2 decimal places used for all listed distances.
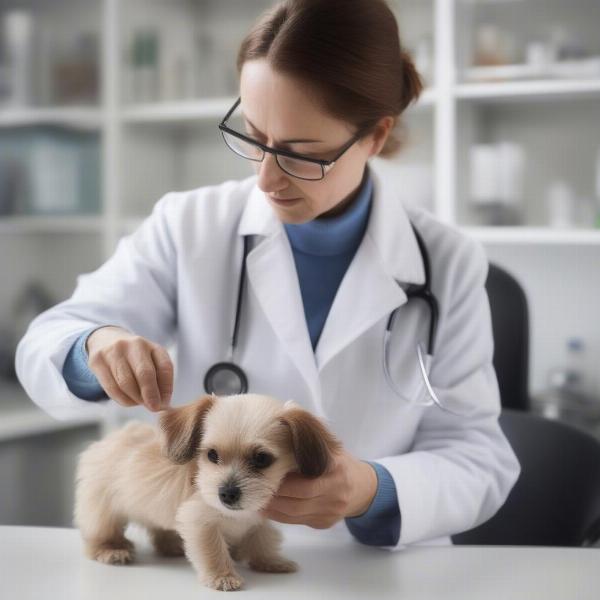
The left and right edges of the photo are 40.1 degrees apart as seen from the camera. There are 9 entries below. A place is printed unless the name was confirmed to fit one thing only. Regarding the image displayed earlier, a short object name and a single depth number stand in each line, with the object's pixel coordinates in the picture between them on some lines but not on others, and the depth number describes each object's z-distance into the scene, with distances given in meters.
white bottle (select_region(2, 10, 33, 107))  2.53
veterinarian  0.98
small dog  0.76
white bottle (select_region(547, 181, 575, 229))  2.25
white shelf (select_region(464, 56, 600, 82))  2.14
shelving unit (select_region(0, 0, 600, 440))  2.23
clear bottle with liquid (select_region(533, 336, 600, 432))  2.27
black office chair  1.32
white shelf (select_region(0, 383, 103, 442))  2.46
